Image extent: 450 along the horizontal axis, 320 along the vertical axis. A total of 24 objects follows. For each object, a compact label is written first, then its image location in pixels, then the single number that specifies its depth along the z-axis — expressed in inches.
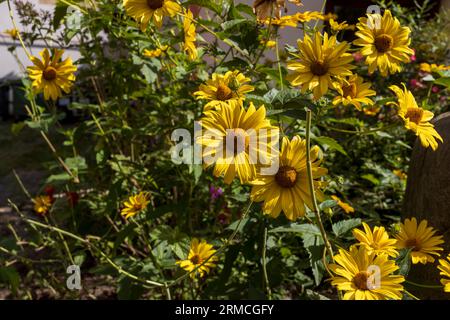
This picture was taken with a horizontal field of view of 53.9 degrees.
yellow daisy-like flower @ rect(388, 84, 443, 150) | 35.4
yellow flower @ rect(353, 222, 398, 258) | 33.6
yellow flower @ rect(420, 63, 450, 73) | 72.5
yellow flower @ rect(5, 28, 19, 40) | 72.3
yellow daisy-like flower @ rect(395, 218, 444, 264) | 39.1
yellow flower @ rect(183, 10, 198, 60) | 46.3
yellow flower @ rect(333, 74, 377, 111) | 37.3
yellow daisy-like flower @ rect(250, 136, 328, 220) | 31.0
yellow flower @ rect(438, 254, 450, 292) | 31.8
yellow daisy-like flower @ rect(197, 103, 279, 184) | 29.1
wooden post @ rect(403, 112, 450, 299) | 54.4
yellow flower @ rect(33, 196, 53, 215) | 71.8
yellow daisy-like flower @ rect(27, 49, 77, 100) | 50.2
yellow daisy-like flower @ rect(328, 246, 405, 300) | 28.7
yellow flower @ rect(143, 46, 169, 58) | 54.8
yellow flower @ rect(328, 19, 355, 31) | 39.2
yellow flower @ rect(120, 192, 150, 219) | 55.6
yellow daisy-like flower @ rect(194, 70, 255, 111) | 37.1
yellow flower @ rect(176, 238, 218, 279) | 49.0
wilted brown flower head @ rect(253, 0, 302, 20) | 37.5
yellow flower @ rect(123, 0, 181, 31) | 37.4
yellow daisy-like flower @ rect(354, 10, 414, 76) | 35.5
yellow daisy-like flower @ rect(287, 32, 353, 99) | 32.7
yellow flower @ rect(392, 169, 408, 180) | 85.1
